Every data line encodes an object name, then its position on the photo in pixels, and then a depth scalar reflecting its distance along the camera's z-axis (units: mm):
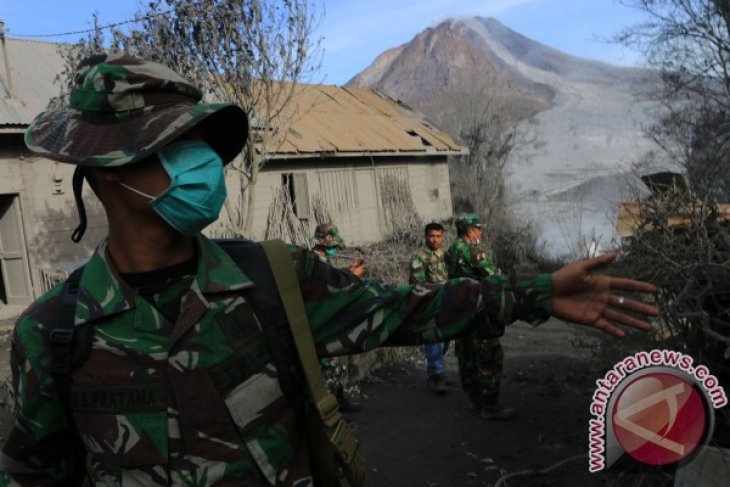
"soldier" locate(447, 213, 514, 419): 5953
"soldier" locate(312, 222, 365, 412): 6055
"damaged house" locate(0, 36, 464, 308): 10664
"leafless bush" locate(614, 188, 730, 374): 3188
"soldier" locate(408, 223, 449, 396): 6809
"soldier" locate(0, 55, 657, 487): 1396
